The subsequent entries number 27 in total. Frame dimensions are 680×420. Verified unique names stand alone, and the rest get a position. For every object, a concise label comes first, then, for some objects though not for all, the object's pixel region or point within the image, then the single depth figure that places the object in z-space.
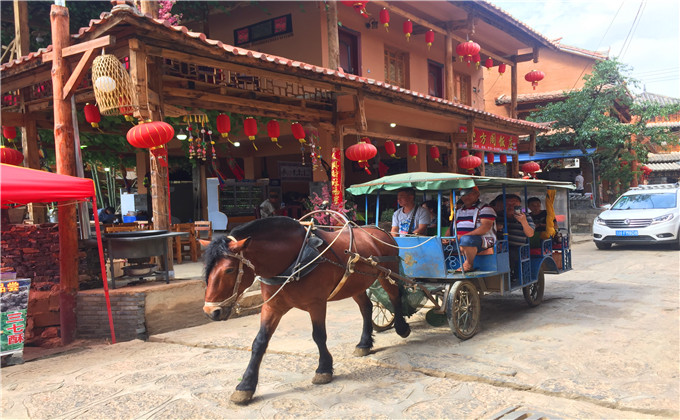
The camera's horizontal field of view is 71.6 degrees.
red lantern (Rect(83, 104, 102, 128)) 8.12
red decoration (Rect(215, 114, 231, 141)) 8.84
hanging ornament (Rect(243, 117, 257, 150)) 8.98
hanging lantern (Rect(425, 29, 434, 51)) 13.92
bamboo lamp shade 5.96
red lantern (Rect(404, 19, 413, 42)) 12.86
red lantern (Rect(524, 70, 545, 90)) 17.41
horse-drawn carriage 5.62
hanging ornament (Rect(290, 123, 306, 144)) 9.70
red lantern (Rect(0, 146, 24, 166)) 8.84
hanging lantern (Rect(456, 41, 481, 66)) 13.98
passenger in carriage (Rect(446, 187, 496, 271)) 5.93
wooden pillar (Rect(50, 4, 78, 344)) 6.42
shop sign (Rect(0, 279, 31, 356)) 5.54
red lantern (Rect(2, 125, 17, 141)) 9.68
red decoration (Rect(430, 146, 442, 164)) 14.18
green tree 18.48
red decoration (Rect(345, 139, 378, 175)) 10.05
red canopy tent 5.00
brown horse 3.84
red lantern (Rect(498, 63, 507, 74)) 17.80
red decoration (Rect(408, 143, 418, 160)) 13.30
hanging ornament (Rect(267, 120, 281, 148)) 9.42
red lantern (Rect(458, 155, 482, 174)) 14.19
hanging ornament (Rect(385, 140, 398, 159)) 12.77
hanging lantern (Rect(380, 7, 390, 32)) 11.56
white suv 12.76
